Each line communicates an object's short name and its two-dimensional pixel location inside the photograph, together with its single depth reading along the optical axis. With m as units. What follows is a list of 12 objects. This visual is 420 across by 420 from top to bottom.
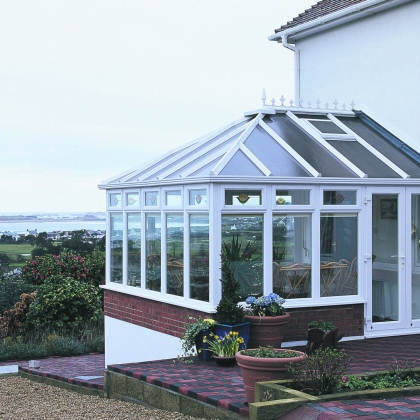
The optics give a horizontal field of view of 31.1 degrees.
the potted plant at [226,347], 9.31
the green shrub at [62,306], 18.23
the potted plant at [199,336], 9.68
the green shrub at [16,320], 18.53
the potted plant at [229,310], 9.54
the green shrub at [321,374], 6.99
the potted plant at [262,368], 7.27
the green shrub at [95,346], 16.08
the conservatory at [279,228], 10.23
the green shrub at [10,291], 20.39
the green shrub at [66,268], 21.97
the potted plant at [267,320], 9.71
